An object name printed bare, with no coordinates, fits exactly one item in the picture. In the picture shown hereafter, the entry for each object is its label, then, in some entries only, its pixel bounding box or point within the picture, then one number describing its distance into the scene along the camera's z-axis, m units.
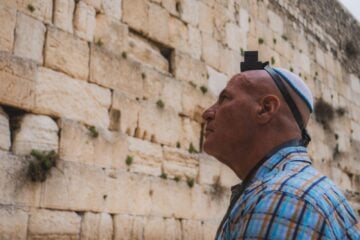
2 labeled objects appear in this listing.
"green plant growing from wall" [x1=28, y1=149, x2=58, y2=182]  4.36
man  1.31
